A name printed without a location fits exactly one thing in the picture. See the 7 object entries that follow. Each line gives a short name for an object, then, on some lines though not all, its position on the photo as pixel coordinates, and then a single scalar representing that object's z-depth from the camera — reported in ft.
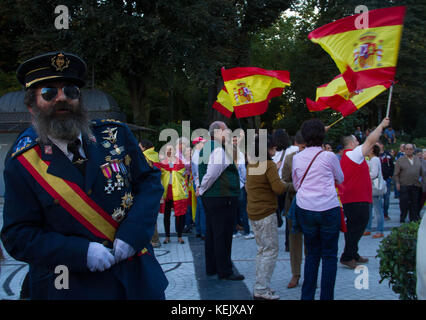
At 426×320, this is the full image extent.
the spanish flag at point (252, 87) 28.78
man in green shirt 21.34
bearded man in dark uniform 7.71
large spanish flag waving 16.70
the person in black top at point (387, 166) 44.19
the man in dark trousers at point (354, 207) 22.85
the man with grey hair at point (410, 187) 37.60
